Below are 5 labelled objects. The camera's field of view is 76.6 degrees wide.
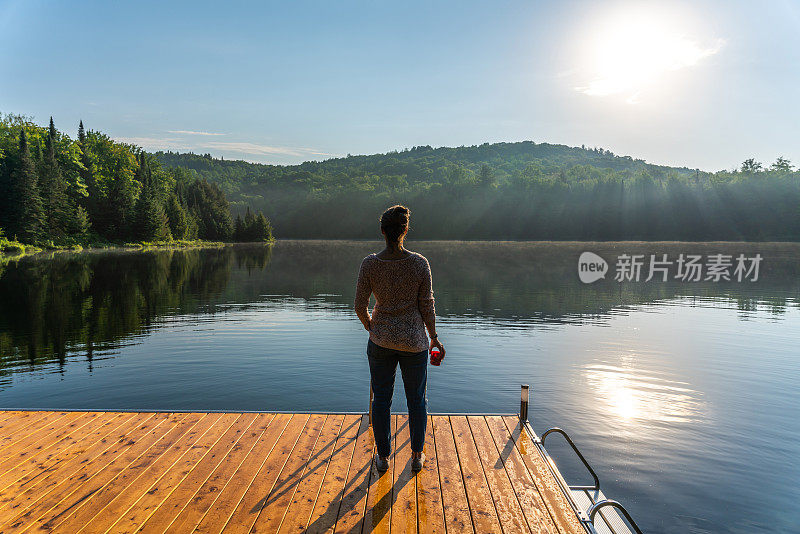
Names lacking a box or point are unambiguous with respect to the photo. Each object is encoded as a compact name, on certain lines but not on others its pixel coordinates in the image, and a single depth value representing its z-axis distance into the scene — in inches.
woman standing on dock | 159.0
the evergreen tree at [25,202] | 2076.8
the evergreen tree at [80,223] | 2450.8
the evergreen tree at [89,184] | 2748.5
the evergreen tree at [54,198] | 2250.2
